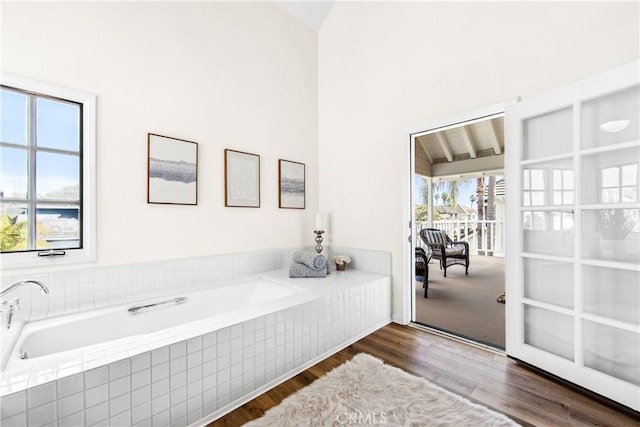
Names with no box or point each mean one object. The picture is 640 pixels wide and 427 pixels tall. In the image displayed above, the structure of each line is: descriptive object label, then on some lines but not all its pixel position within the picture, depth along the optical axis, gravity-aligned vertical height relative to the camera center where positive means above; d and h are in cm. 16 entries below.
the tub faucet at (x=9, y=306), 149 -48
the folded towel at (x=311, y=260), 275 -44
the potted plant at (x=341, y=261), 303 -50
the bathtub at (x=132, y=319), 152 -68
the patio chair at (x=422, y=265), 362 -66
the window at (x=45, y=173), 173 +28
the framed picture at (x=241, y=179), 267 +35
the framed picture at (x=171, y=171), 221 +37
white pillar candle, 314 -7
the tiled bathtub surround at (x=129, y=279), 177 -49
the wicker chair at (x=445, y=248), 446 -55
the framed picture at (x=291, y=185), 313 +34
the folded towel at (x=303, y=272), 271 -55
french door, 155 -12
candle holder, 313 -29
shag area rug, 145 -106
